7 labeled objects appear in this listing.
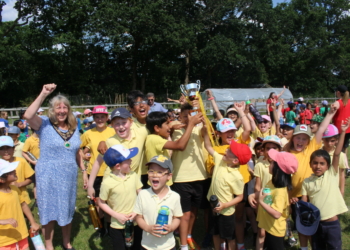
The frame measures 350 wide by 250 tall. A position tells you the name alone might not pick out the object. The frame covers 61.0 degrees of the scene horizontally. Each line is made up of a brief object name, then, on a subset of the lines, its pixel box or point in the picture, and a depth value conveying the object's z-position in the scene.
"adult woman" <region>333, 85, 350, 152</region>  5.66
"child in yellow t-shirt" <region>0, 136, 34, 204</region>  3.81
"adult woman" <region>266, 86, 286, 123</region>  5.07
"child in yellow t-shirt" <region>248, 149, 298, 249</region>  3.07
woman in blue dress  3.61
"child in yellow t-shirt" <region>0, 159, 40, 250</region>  3.04
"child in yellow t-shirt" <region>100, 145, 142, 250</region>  2.97
